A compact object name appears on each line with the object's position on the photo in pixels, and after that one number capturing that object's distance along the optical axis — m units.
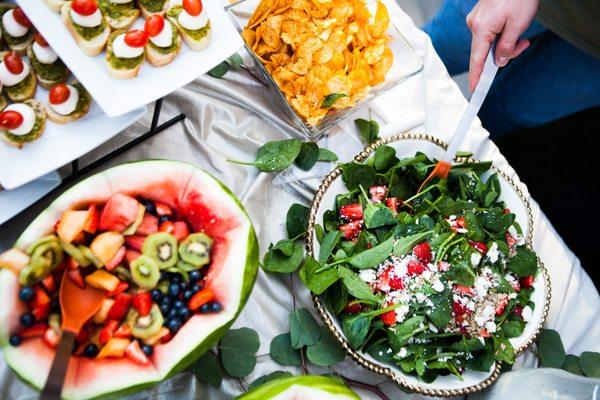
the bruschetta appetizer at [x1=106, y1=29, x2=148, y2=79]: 0.89
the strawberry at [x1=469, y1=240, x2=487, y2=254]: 1.00
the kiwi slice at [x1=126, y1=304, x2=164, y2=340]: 0.76
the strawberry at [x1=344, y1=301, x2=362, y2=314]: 0.93
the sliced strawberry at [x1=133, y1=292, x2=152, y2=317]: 0.76
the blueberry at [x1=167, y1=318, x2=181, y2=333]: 0.77
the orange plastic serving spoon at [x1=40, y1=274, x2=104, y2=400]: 0.64
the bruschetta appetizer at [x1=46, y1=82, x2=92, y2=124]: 0.89
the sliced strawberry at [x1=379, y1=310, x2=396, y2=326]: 0.92
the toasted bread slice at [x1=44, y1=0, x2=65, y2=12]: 0.90
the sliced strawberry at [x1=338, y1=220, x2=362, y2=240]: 0.99
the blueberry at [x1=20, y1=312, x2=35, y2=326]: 0.71
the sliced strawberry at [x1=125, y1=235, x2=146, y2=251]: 0.80
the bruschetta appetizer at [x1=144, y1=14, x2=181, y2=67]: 0.93
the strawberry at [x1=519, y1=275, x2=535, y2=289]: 1.05
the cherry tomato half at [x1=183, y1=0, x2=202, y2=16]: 0.94
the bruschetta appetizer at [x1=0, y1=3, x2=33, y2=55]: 0.92
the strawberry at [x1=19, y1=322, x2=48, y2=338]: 0.71
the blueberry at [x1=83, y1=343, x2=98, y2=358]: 0.74
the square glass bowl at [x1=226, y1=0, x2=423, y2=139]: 1.10
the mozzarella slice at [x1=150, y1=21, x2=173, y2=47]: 0.93
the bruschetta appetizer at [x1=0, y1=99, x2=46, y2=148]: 0.83
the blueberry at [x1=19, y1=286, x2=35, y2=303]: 0.70
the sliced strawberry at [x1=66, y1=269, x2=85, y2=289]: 0.76
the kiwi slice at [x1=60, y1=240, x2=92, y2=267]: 0.75
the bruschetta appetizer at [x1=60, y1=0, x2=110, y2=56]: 0.89
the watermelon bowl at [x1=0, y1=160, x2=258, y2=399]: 0.70
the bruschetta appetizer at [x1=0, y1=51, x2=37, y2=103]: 0.89
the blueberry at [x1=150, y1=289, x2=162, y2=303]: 0.78
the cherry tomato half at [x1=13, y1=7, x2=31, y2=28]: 0.92
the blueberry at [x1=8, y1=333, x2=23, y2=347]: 0.69
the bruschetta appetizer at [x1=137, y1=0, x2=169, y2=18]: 0.98
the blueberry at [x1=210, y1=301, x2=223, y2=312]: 0.77
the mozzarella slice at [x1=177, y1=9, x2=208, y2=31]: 0.94
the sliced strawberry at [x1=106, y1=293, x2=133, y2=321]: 0.76
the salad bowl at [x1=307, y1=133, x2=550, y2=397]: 0.93
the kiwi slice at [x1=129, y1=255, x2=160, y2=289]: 0.77
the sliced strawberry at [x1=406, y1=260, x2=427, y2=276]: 0.95
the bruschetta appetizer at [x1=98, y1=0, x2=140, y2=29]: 0.97
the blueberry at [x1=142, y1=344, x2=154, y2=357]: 0.75
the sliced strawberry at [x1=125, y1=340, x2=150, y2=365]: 0.74
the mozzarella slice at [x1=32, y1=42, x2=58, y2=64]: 0.92
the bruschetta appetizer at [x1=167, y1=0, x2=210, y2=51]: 0.94
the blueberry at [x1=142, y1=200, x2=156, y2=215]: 0.83
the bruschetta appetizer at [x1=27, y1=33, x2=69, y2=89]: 0.92
